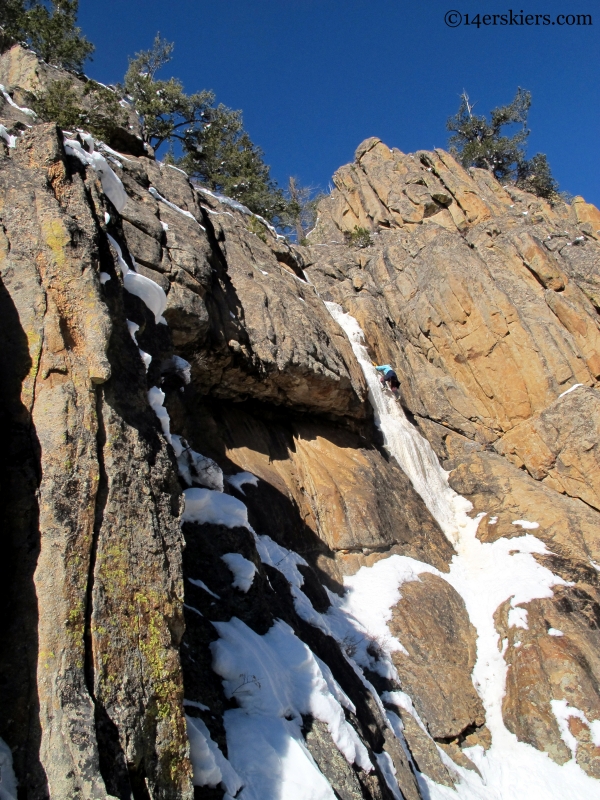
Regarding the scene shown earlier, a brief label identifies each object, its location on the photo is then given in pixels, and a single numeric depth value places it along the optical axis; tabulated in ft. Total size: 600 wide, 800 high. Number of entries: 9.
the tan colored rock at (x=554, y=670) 34.22
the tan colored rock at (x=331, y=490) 42.52
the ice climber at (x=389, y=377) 64.23
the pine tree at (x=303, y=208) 132.00
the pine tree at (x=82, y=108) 43.73
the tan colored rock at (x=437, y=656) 34.17
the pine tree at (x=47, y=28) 69.77
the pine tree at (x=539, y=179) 119.85
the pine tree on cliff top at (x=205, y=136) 75.82
